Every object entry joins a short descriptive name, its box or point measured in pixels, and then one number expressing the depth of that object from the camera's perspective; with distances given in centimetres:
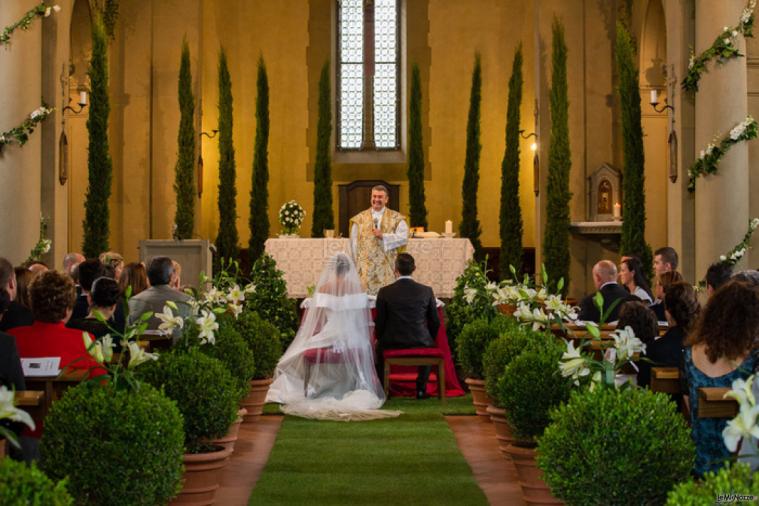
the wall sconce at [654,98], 1576
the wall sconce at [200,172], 1959
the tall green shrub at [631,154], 1633
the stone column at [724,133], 1305
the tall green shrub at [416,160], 2114
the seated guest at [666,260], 1013
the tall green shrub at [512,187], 2017
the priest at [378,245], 1419
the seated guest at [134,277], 923
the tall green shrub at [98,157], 1664
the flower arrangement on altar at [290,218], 1759
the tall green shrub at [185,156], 1898
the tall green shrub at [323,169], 2100
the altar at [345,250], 1591
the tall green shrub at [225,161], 2042
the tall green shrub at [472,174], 2084
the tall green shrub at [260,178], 2072
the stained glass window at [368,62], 2242
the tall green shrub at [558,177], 1833
